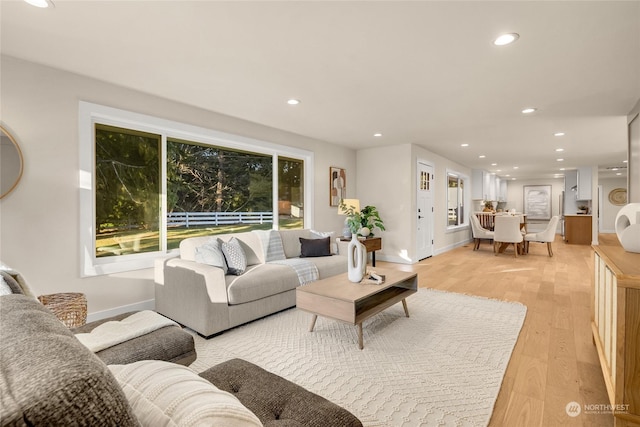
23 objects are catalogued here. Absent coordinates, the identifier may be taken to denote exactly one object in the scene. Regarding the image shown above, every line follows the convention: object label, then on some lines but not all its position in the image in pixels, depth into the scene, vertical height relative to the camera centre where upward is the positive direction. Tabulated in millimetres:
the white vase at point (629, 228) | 1998 -113
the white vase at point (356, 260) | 2836 -453
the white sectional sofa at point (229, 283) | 2703 -702
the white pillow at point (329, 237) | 4482 -376
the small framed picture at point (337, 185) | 6008 +518
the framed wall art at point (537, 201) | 13109 +438
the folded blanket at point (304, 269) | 3494 -669
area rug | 1803 -1106
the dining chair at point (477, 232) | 7609 -516
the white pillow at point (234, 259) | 3143 -487
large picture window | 3115 +312
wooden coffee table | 2434 -738
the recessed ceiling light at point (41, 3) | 1885 +1275
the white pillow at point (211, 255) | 2992 -429
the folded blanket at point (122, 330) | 1453 -614
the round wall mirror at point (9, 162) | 2531 +399
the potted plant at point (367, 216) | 4027 -79
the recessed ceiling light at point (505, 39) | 2234 +1266
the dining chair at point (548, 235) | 6703 -516
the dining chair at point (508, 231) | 6676 -424
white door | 6360 +4
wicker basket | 2361 -740
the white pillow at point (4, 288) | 1165 -297
